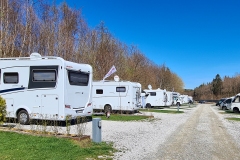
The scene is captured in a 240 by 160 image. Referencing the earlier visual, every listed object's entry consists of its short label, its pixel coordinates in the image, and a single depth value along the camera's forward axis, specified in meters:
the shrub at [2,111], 9.63
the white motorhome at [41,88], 11.93
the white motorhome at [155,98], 34.84
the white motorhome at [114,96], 21.59
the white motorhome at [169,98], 37.66
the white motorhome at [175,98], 49.86
